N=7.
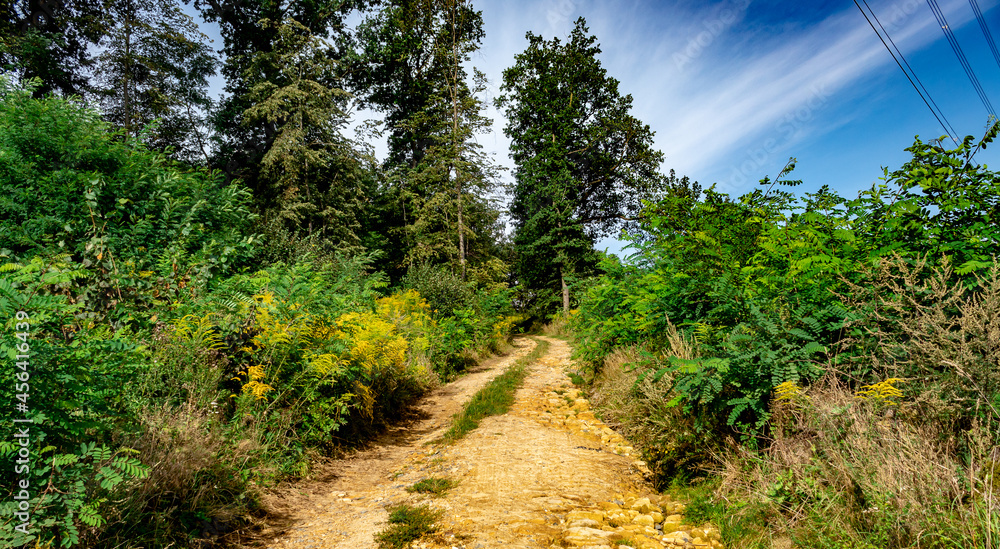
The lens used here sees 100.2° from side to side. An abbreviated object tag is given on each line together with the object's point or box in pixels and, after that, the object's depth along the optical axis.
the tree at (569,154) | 24.53
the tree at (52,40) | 12.22
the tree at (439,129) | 19.92
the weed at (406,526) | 3.10
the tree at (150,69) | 14.85
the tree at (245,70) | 18.64
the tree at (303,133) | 16.94
